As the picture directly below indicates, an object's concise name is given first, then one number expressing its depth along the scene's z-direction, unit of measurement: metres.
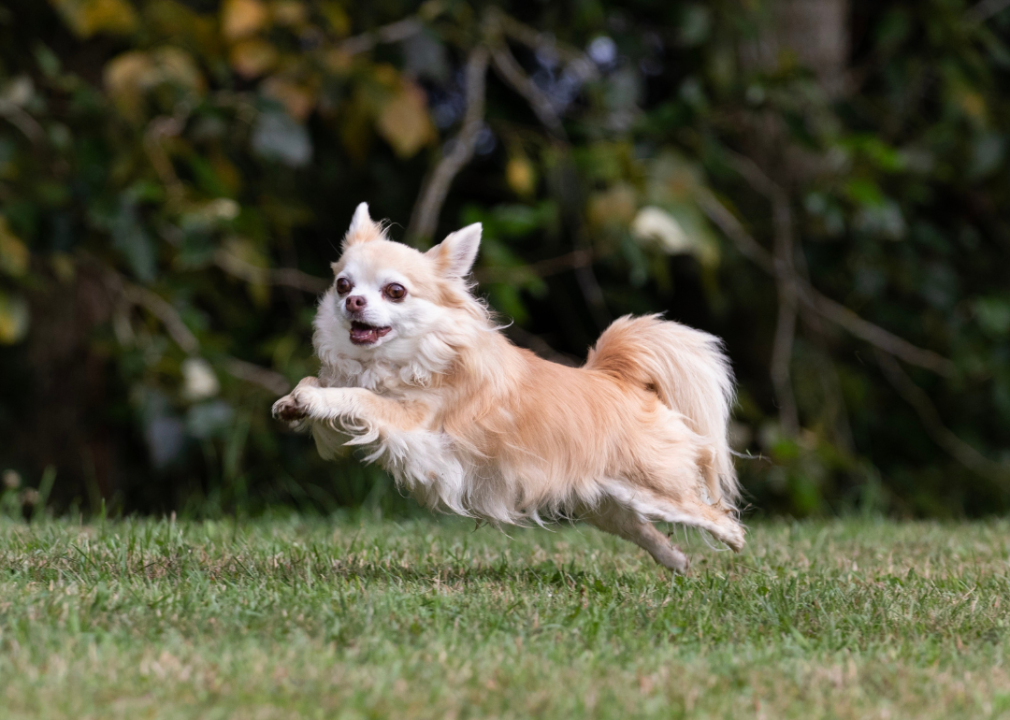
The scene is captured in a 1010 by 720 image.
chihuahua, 7.32
